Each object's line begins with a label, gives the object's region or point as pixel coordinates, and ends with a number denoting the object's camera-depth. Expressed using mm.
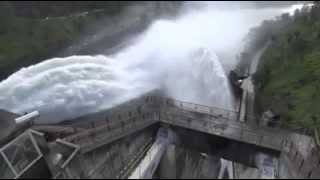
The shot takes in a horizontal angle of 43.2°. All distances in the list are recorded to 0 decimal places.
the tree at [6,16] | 49438
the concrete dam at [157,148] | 22734
